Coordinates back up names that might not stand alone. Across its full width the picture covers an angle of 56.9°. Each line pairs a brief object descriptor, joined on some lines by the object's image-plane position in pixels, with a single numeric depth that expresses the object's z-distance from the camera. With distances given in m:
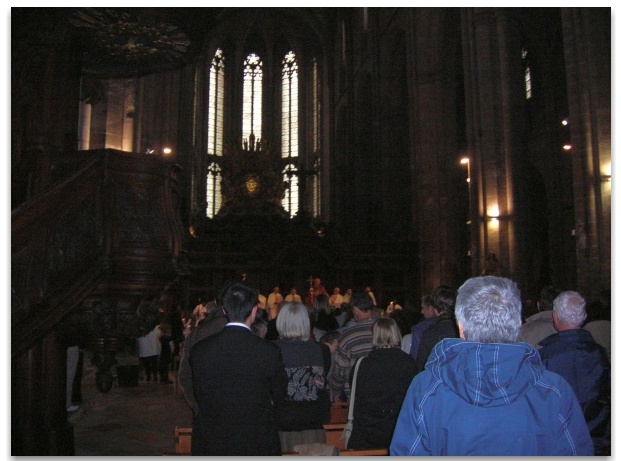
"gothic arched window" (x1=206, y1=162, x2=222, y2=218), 37.00
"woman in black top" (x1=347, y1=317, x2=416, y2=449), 3.27
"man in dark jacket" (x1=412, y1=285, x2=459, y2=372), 3.63
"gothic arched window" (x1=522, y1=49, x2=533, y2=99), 20.00
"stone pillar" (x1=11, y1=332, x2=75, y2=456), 4.33
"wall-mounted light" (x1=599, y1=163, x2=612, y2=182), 10.70
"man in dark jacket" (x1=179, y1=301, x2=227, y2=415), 4.17
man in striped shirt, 4.02
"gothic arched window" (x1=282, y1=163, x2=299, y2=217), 37.59
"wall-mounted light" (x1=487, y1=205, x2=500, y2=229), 14.23
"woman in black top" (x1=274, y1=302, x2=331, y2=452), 3.49
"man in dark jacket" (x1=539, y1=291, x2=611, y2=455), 2.96
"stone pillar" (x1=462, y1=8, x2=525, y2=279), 14.10
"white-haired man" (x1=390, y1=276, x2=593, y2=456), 1.62
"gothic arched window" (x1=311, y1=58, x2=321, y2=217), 36.13
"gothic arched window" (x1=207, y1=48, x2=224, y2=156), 37.91
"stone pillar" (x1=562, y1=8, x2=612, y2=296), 10.67
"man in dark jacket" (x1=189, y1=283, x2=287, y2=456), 2.51
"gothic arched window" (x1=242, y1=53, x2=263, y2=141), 38.97
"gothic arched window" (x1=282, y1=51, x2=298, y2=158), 38.53
